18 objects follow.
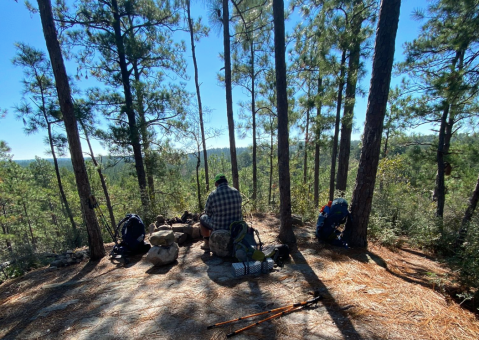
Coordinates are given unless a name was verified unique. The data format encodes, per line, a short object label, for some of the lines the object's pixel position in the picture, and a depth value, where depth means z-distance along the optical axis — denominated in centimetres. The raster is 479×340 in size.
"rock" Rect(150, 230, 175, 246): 385
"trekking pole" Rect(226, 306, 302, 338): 191
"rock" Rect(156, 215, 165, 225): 593
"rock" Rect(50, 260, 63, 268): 433
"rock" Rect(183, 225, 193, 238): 502
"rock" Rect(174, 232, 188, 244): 479
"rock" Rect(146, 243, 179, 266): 370
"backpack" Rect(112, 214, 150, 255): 436
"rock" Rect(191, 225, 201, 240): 507
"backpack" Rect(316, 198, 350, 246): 404
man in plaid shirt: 382
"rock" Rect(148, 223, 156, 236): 552
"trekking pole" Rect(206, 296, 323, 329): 207
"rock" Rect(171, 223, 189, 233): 505
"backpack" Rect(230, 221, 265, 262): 332
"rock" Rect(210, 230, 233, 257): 378
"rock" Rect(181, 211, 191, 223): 598
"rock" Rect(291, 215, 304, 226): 575
